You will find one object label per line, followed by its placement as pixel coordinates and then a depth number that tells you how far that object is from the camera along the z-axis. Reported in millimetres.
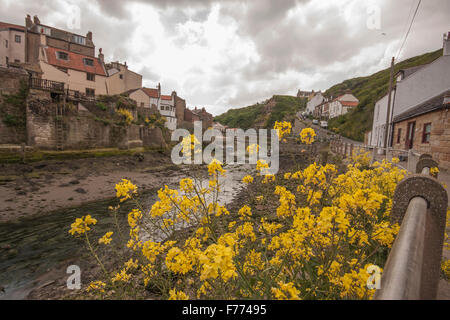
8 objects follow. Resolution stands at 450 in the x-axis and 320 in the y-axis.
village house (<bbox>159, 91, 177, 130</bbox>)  55469
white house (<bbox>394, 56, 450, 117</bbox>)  15422
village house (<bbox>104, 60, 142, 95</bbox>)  38562
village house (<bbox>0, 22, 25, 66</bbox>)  36188
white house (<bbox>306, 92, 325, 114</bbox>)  86562
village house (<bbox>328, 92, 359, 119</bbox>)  61062
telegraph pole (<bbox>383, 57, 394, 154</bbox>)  15841
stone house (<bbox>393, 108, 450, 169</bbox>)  10859
